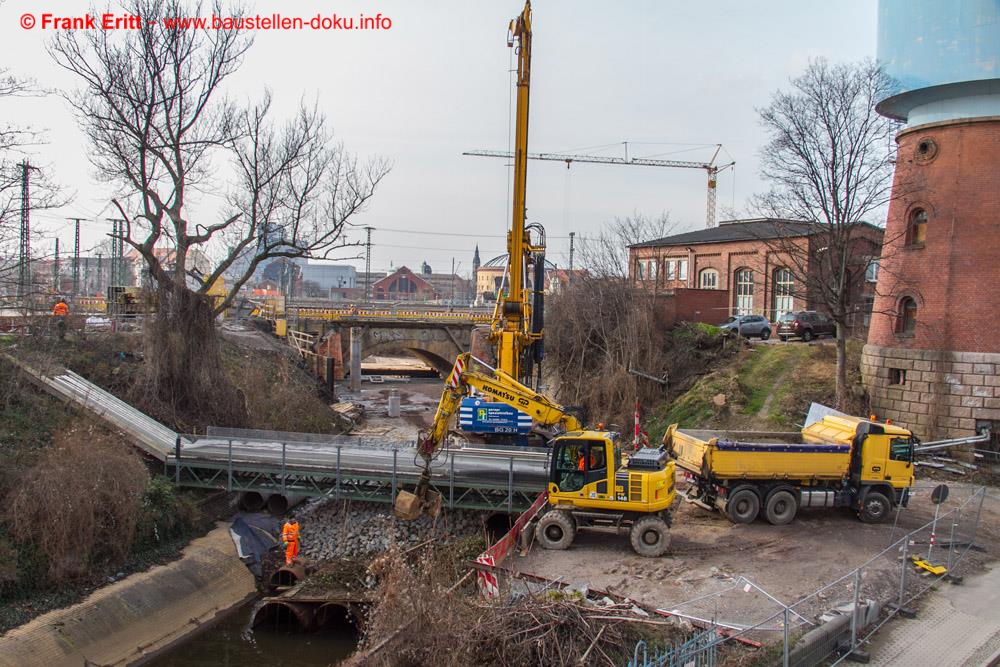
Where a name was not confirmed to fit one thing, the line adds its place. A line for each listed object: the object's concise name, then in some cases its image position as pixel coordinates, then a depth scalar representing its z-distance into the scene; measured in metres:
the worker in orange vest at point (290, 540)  19.52
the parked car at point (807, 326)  34.84
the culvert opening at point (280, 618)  17.20
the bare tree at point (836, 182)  24.52
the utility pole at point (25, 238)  21.54
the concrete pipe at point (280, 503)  22.14
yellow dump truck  17.66
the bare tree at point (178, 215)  25.53
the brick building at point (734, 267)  36.28
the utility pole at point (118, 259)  54.16
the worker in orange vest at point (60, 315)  28.38
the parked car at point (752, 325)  35.75
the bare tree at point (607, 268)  36.58
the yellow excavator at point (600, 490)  15.91
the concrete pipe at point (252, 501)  22.55
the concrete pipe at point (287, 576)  19.02
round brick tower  23.27
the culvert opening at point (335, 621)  17.25
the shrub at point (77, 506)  16.36
